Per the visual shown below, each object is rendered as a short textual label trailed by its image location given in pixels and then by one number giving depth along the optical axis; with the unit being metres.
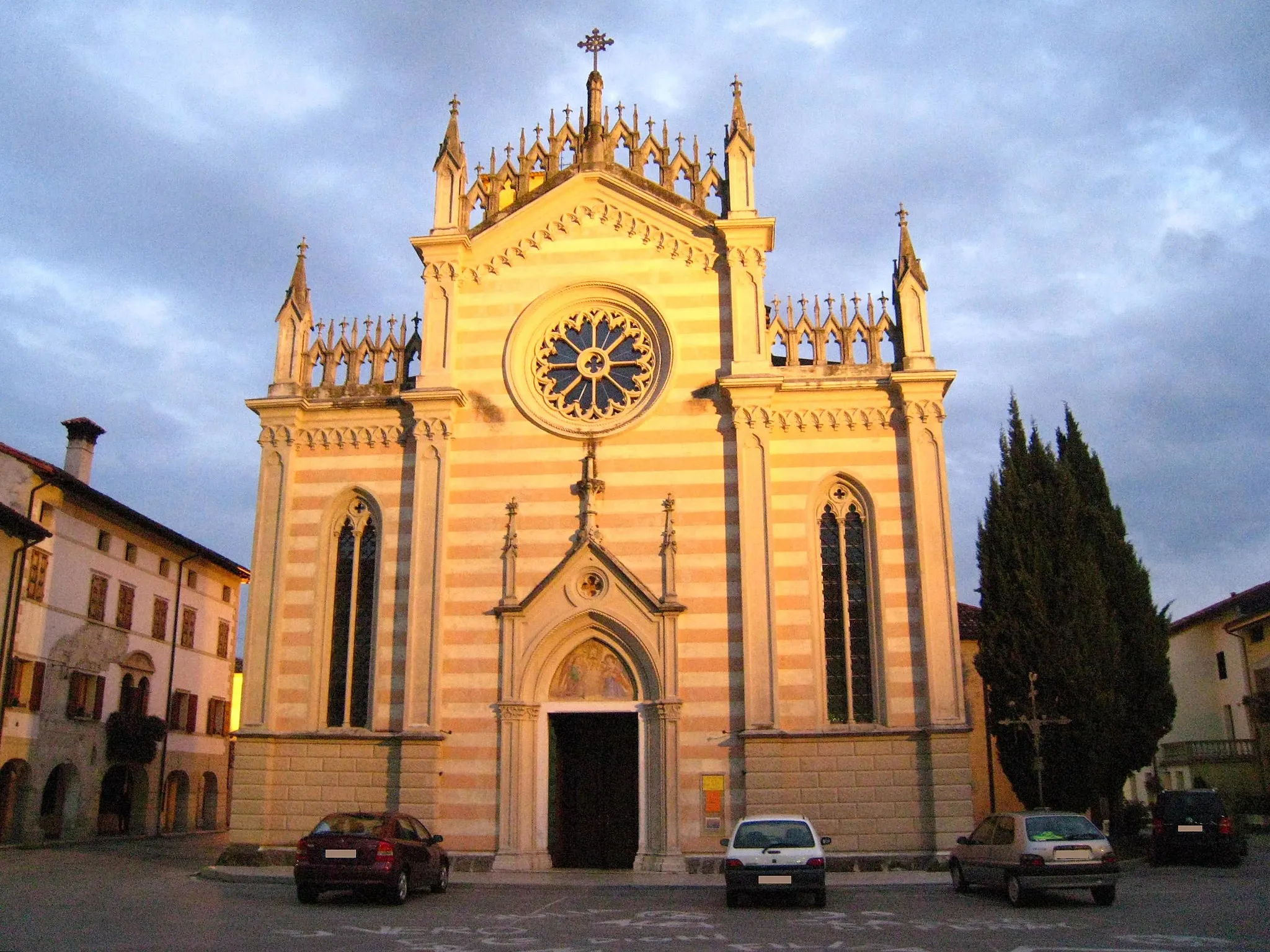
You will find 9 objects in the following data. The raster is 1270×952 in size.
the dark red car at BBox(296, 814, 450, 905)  16.78
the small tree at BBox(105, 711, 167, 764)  35.34
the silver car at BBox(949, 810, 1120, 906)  15.97
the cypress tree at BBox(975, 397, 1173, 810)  24.48
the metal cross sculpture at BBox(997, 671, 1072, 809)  22.95
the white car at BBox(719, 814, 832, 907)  16.48
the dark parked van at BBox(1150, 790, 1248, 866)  23.30
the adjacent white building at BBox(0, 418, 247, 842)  31.19
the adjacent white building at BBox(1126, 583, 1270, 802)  39.97
